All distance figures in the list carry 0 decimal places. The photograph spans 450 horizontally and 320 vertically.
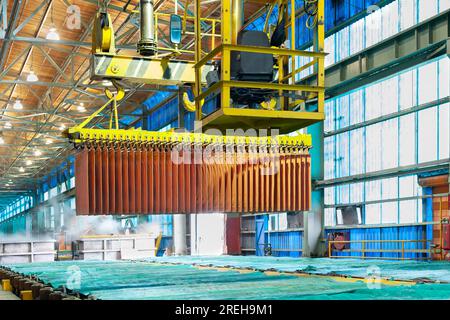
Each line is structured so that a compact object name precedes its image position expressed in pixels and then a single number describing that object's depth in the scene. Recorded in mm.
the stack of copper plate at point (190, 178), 8312
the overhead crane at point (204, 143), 6680
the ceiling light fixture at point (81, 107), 28897
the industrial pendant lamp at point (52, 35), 18094
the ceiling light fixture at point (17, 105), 27184
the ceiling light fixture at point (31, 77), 22453
